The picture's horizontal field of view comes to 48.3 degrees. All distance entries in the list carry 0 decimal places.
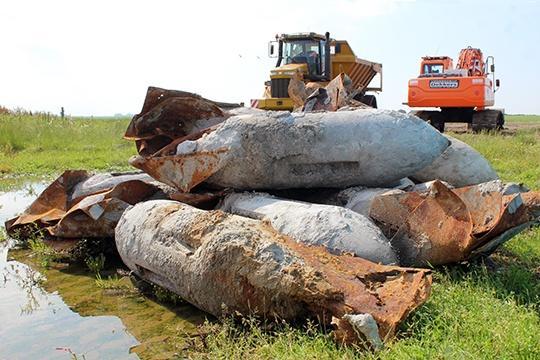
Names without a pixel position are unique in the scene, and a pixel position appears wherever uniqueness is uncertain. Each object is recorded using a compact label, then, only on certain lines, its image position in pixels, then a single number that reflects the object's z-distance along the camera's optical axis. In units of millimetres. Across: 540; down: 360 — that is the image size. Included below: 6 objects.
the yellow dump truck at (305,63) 15836
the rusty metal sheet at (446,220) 3951
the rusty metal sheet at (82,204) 5363
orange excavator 17422
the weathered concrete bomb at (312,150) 4859
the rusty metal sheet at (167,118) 5910
